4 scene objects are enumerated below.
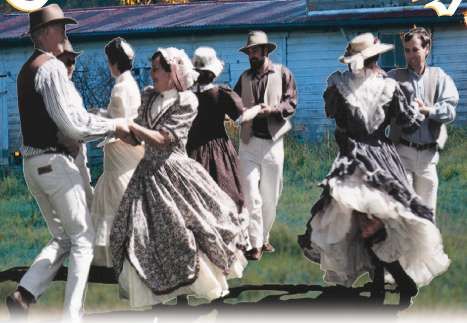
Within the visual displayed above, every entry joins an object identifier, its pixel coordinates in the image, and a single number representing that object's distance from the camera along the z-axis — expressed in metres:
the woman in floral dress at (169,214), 11.91
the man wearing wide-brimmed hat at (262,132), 15.32
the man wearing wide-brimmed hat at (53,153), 11.47
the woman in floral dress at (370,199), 12.40
